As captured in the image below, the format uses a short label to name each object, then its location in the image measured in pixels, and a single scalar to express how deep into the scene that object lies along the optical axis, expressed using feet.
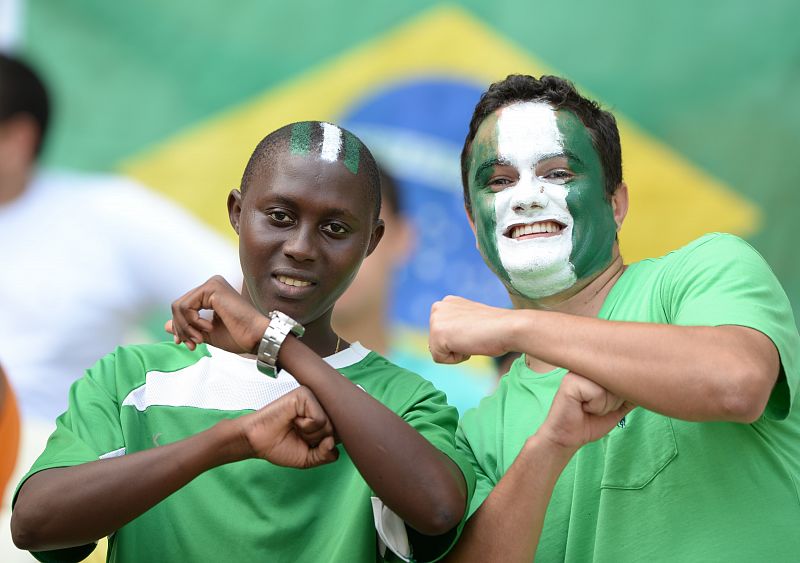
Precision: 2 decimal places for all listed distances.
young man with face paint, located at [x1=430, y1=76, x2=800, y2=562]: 13.78
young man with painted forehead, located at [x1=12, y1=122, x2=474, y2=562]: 13.44
